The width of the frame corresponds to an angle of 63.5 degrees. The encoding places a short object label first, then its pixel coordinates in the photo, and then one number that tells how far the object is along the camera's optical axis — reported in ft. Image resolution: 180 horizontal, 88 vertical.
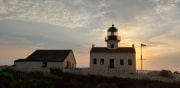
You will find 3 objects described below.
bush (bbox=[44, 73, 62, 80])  50.22
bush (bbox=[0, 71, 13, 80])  49.69
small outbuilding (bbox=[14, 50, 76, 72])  58.89
